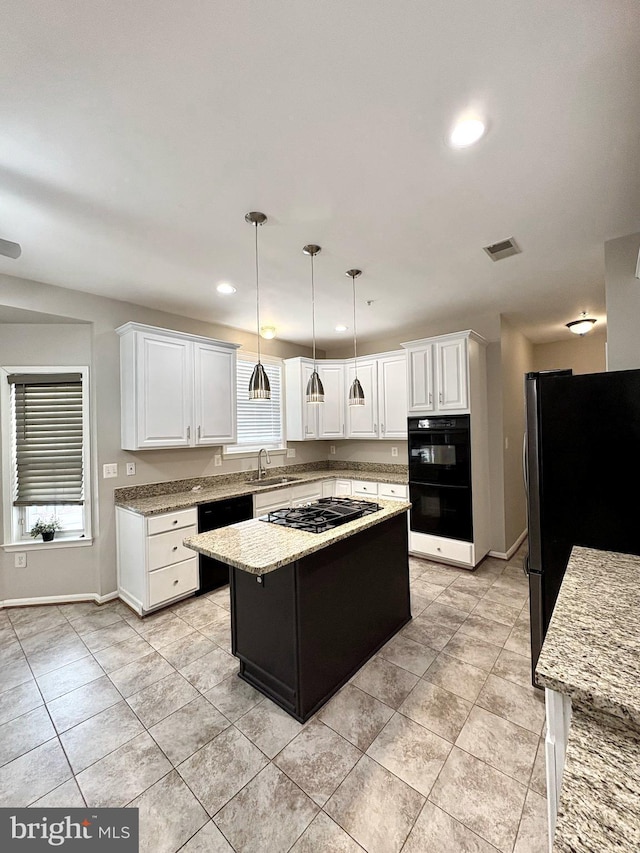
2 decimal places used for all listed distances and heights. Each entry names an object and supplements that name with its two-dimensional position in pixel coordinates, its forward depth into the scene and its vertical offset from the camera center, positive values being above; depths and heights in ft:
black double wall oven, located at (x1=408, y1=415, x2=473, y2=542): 12.36 -1.63
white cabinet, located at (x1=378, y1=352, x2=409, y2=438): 15.10 +1.53
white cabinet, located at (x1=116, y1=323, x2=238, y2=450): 10.82 +1.54
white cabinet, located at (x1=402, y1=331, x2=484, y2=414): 12.32 +2.04
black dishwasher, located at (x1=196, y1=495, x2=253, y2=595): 11.25 -2.76
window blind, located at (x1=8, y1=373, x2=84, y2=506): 10.87 +0.03
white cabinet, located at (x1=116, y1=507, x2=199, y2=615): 9.93 -3.54
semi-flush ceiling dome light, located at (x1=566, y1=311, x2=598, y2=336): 13.91 +3.98
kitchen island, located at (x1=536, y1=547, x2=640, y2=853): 2.04 -2.21
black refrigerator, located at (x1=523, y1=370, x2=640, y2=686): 5.82 -0.74
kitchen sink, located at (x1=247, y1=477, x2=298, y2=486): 14.60 -1.96
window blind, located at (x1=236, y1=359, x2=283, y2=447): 15.24 +0.92
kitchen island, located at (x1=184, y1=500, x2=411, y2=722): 6.34 -3.37
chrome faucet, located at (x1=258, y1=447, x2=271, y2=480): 15.40 -1.51
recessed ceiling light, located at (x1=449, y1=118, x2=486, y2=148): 4.98 +4.25
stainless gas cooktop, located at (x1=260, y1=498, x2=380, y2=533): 7.53 -1.88
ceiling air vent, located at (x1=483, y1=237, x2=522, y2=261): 8.33 +4.31
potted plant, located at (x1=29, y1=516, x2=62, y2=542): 10.80 -2.70
